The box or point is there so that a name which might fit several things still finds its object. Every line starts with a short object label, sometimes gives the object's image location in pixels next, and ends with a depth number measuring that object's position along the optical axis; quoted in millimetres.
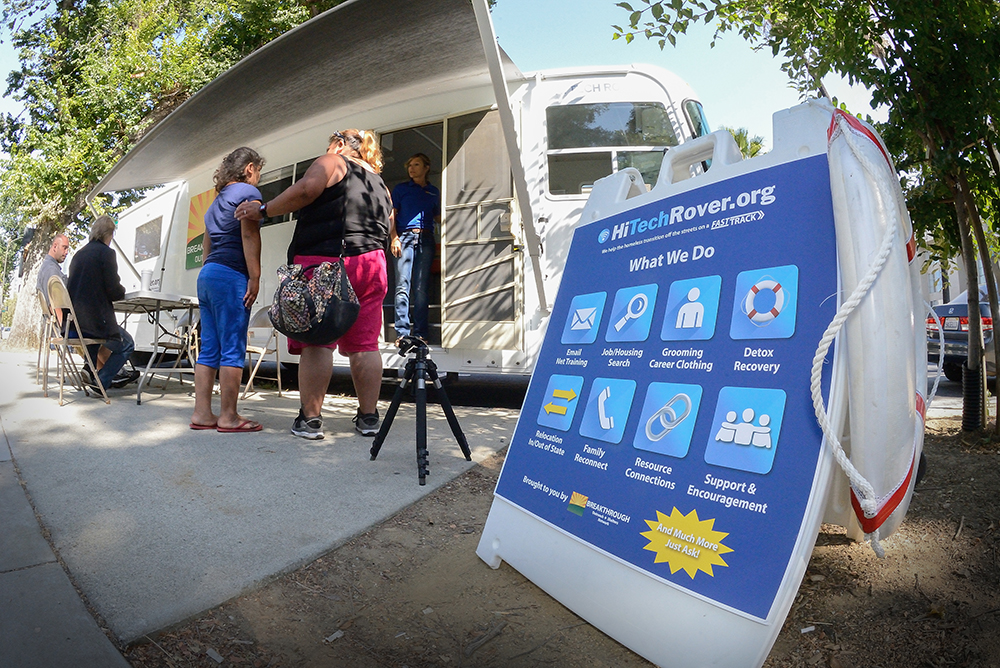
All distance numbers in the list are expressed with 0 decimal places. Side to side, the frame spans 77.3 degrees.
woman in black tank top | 3443
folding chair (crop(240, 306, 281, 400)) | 6094
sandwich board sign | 1413
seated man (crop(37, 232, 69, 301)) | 5754
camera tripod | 2961
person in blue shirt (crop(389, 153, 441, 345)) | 5574
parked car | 6800
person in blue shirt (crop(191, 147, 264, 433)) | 3809
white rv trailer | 4996
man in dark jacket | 5566
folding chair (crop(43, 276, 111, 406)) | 5117
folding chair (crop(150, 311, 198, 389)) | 6238
